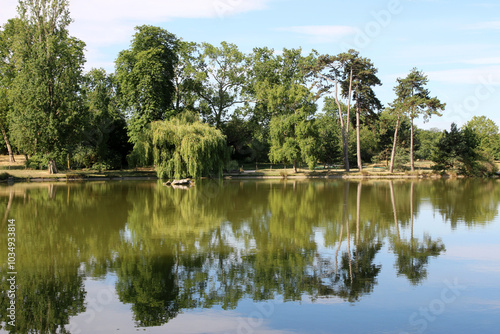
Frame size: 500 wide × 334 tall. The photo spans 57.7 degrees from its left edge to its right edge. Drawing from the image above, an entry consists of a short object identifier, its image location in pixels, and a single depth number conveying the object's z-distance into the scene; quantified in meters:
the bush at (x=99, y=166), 44.12
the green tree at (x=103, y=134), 43.91
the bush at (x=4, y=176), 36.03
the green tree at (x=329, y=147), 46.22
